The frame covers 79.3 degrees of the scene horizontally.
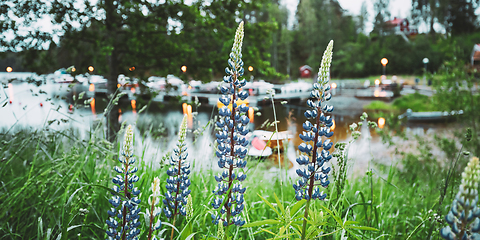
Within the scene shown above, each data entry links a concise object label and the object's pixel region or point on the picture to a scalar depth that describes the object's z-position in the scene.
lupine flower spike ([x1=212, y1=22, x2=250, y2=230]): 1.24
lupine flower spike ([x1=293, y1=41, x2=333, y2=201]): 1.17
